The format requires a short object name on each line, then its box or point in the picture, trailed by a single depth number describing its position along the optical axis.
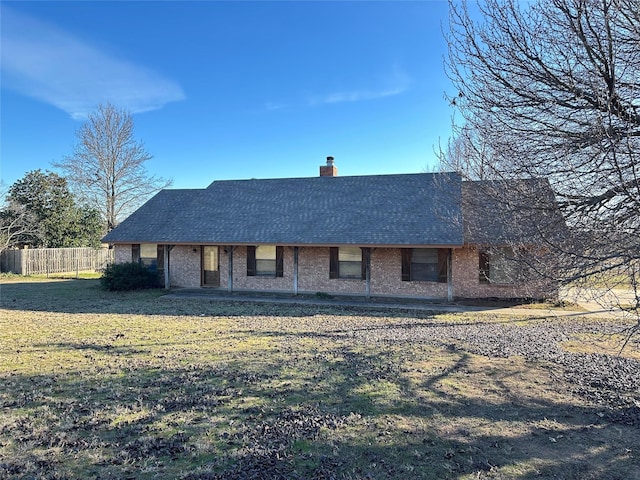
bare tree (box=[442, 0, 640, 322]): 3.72
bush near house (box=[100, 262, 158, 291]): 17.20
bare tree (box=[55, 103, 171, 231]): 30.22
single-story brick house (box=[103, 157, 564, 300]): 14.80
